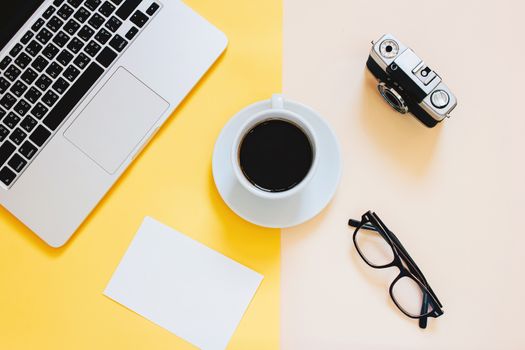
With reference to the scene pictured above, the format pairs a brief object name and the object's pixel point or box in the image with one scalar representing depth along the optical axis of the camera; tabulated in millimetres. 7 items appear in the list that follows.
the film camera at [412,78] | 644
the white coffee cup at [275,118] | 622
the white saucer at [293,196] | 688
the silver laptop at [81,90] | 685
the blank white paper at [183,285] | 711
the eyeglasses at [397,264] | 691
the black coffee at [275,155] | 648
